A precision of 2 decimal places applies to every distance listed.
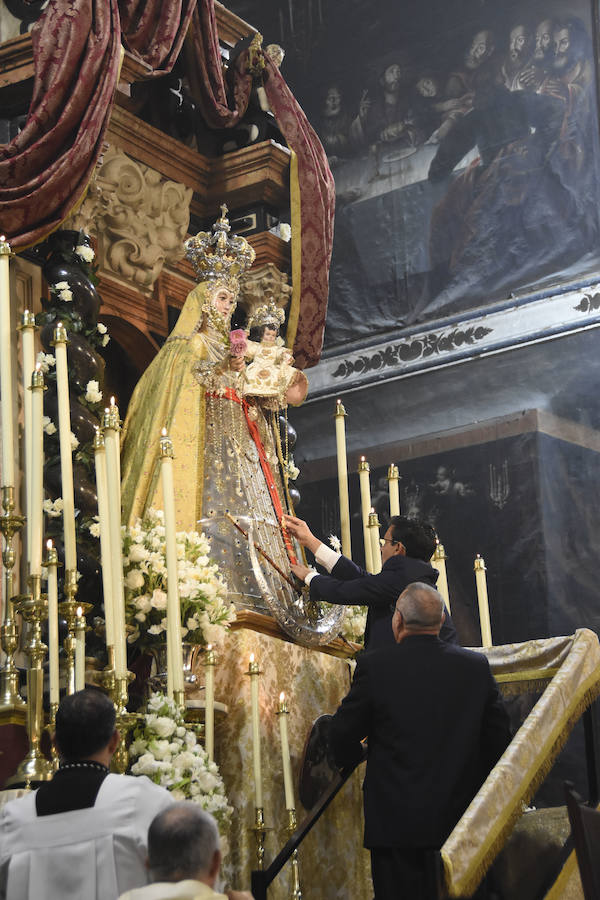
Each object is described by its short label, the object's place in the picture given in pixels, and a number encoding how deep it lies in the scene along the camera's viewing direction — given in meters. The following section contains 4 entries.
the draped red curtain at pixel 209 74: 7.05
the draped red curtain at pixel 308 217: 7.26
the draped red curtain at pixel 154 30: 6.49
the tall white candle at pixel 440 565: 6.37
